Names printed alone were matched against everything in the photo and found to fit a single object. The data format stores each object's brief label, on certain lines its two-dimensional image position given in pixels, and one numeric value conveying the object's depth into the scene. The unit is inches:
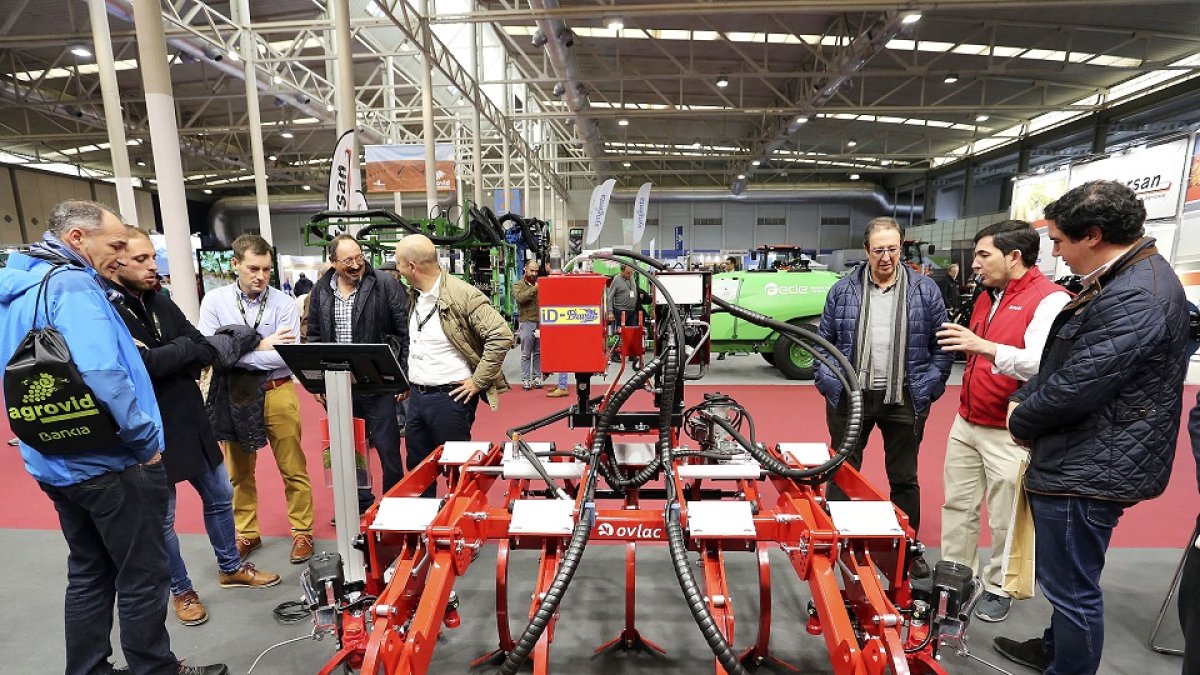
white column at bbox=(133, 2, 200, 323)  158.6
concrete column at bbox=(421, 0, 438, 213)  310.8
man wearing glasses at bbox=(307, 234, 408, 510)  110.4
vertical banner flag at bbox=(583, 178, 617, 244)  368.1
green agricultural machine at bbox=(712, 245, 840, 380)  271.4
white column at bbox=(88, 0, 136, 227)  205.8
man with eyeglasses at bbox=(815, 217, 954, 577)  96.8
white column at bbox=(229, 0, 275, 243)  311.9
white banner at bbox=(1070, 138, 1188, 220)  247.9
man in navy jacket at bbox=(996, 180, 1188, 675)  60.6
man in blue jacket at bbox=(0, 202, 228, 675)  61.3
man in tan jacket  106.0
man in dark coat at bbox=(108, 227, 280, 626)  80.4
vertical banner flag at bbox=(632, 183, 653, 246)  405.8
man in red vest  85.0
